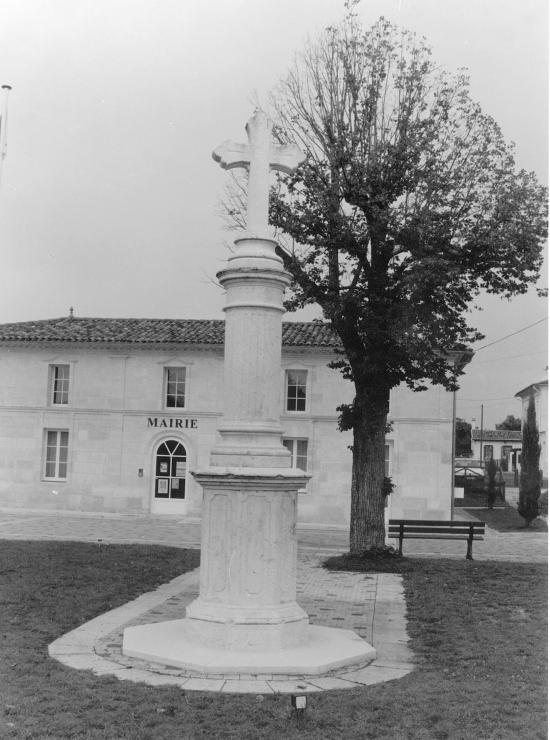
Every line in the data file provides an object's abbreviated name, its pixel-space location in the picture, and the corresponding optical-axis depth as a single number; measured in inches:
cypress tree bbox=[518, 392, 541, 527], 1039.0
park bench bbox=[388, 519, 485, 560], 640.4
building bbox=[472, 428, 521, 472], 2824.8
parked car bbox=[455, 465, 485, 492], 1748.3
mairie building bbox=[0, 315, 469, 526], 997.8
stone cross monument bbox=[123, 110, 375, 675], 283.0
